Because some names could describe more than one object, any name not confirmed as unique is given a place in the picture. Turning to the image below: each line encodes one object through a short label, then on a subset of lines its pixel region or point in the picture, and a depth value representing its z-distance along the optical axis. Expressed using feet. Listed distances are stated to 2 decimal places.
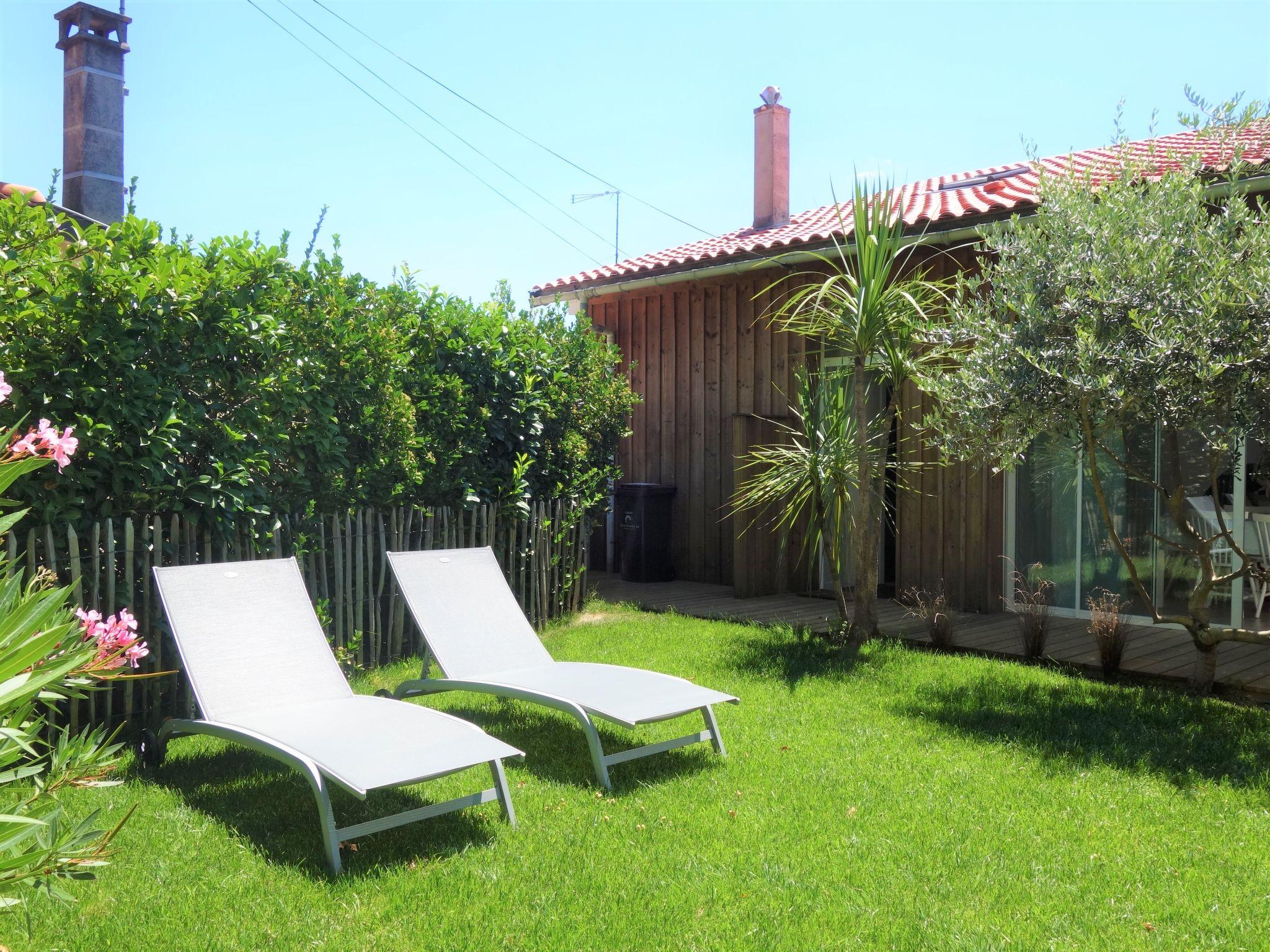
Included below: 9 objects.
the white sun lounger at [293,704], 11.68
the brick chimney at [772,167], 42.93
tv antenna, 80.74
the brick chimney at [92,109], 35.73
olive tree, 16.67
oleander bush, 6.56
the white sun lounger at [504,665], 14.66
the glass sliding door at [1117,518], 24.77
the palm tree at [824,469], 23.56
